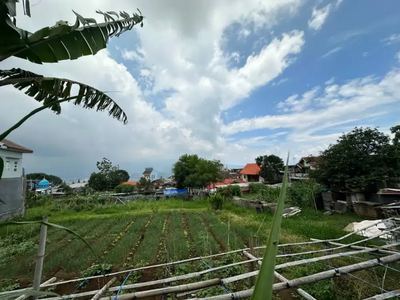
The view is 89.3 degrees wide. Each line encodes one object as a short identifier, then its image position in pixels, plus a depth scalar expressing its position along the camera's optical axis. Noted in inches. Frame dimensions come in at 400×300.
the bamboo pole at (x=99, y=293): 80.2
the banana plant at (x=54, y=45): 33.7
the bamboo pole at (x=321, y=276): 70.6
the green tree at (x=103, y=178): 1087.6
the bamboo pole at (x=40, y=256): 51.9
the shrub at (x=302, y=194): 471.8
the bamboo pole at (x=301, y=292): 85.9
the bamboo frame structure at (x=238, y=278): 75.3
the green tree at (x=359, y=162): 431.5
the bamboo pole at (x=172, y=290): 75.0
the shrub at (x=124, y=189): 1019.3
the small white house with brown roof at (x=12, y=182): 333.5
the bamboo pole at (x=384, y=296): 78.1
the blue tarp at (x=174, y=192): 837.6
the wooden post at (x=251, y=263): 111.3
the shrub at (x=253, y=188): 829.8
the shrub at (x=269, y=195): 495.5
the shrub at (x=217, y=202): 470.0
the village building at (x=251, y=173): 1316.4
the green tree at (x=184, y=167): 844.0
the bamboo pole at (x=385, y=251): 114.1
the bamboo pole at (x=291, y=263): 81.9
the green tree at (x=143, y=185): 1022.4
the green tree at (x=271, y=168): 1072.8
